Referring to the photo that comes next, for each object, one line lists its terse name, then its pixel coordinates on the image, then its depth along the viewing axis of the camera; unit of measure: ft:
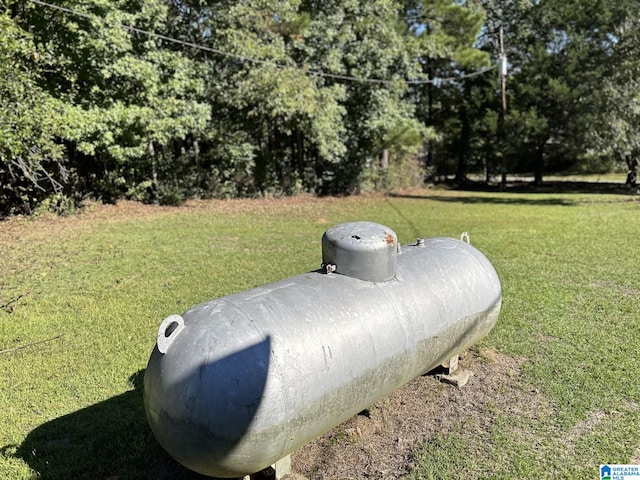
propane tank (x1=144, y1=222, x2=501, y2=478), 8.38
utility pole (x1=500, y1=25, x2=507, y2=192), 79.00
